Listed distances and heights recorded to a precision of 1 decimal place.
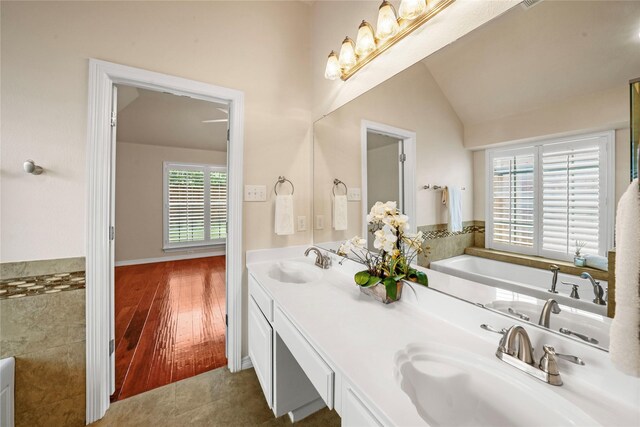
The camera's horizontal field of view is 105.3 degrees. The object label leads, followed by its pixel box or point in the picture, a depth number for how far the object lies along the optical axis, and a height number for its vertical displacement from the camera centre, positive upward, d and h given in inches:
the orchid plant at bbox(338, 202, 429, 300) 41.6 -6.8
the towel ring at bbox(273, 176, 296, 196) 73.0 +9.6
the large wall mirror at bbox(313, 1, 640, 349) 24.7 +8.2
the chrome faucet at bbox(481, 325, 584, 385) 23.8 -14.8
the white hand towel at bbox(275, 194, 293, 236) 71.1 -0.7
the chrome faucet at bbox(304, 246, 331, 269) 64.8 -12.7
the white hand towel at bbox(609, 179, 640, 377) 15.9 -5.1
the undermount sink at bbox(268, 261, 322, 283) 65.6 -16.2
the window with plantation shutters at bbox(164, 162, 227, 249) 189.9 +6.1
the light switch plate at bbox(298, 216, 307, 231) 77.5 -3.2
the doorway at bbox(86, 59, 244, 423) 50.9 -1.7
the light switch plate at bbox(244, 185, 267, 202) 68.3 +5.5
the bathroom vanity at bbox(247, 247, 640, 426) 21.8 -16.5
